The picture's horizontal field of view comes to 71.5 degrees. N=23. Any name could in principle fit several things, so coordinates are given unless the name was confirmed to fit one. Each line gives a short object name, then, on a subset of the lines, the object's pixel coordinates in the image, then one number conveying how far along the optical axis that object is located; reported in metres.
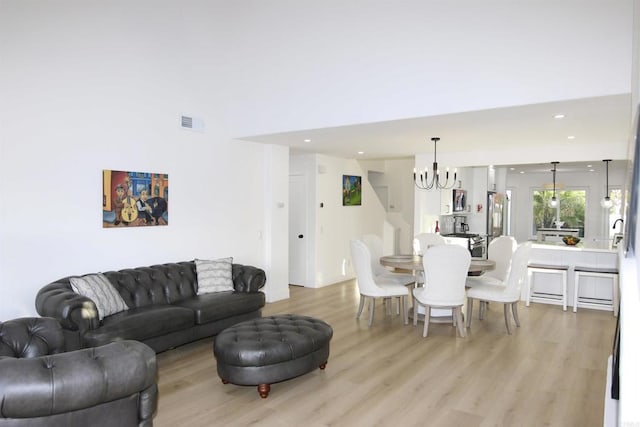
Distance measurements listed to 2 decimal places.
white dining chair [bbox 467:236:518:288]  6.28
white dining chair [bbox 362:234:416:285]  6.28
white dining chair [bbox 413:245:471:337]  4.97
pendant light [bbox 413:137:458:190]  7.92
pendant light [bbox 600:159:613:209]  7.83
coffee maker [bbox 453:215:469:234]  9.21
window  10.78
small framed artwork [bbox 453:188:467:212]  8.62
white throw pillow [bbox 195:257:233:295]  5.36
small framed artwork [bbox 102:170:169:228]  5.01
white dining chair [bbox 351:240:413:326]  5.67
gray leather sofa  3.82
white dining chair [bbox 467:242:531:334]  5.31
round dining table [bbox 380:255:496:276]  5.50
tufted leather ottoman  3.50
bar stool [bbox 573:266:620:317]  6.30
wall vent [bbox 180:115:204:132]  5.89
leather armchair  2.16
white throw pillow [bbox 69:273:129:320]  4.17
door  8.26
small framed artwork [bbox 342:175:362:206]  8.87
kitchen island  6.59
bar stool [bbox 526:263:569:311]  6.51
